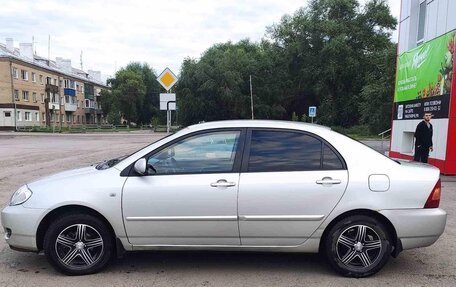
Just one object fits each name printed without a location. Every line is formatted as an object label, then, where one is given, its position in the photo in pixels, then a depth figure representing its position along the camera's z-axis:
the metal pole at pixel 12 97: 55.59
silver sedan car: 4.30
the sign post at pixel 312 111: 32.38
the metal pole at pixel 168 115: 10.75
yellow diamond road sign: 10.86
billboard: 12.38
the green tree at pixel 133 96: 74.12
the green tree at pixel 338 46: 50.22
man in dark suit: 11.19
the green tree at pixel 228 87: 52.62
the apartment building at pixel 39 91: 55.59
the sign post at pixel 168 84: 10.80
